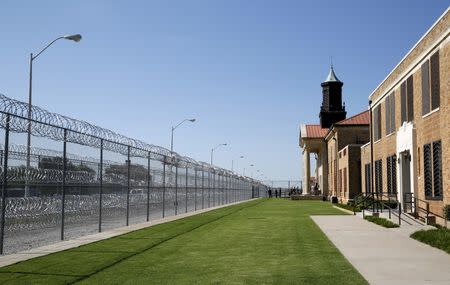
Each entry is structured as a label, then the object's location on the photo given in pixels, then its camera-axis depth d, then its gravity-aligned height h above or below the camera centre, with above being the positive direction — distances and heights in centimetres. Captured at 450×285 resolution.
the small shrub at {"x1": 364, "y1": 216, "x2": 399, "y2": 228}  2042 -125
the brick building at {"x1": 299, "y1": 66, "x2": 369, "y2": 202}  4481 +440
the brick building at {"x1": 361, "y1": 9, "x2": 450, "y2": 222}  1966 +258
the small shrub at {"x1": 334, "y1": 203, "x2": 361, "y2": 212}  3197 -123
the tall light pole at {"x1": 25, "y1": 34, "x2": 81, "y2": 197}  1966 +480
